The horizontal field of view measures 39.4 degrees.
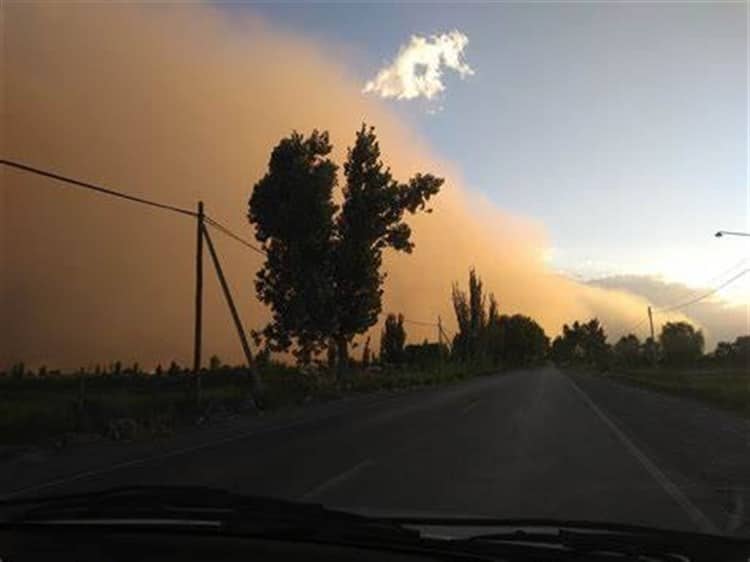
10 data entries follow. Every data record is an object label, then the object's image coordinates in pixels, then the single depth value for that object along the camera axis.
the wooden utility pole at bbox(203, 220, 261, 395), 30.77
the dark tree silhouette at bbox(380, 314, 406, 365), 107.69
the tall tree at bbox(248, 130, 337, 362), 48.19
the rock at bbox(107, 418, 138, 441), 21.52
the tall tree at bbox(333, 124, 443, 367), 49.81
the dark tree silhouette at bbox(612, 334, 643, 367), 156.70
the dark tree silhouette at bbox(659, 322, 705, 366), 145.64
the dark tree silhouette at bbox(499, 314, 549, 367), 178.26
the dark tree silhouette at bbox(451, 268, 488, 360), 118.94
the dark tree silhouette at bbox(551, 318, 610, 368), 173.73
